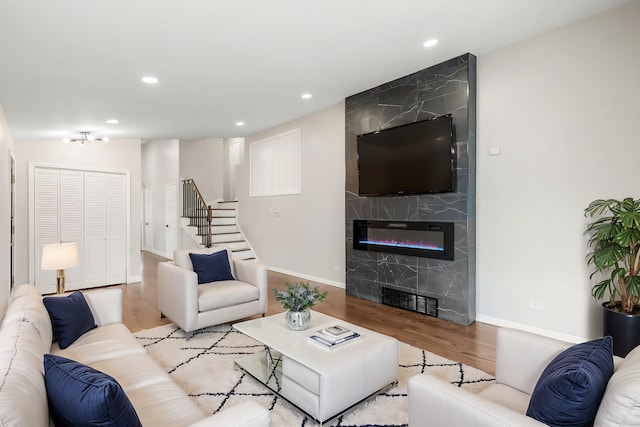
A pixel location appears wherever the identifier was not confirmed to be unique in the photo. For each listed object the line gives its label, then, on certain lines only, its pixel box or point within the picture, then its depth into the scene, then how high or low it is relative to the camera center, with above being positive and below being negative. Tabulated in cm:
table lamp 333 -46
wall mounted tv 395 +63
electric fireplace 405 -37
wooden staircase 788 -36
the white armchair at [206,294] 341 -89
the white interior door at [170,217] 970 -22
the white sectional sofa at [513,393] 106 -73
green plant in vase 258 -71
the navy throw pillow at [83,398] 108 -62
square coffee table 199 -99
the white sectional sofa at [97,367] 113 -75
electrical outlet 348 -97
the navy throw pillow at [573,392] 116 -63
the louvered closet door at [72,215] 561 -9
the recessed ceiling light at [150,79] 358 +136
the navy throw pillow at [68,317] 233 -76
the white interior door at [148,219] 1130 -33
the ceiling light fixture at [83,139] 549 +114
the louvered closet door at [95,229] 584 -34
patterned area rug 216 -129
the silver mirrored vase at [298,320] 258 -83
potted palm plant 263 -46
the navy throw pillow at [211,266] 396 -67
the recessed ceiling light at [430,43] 334 +162
